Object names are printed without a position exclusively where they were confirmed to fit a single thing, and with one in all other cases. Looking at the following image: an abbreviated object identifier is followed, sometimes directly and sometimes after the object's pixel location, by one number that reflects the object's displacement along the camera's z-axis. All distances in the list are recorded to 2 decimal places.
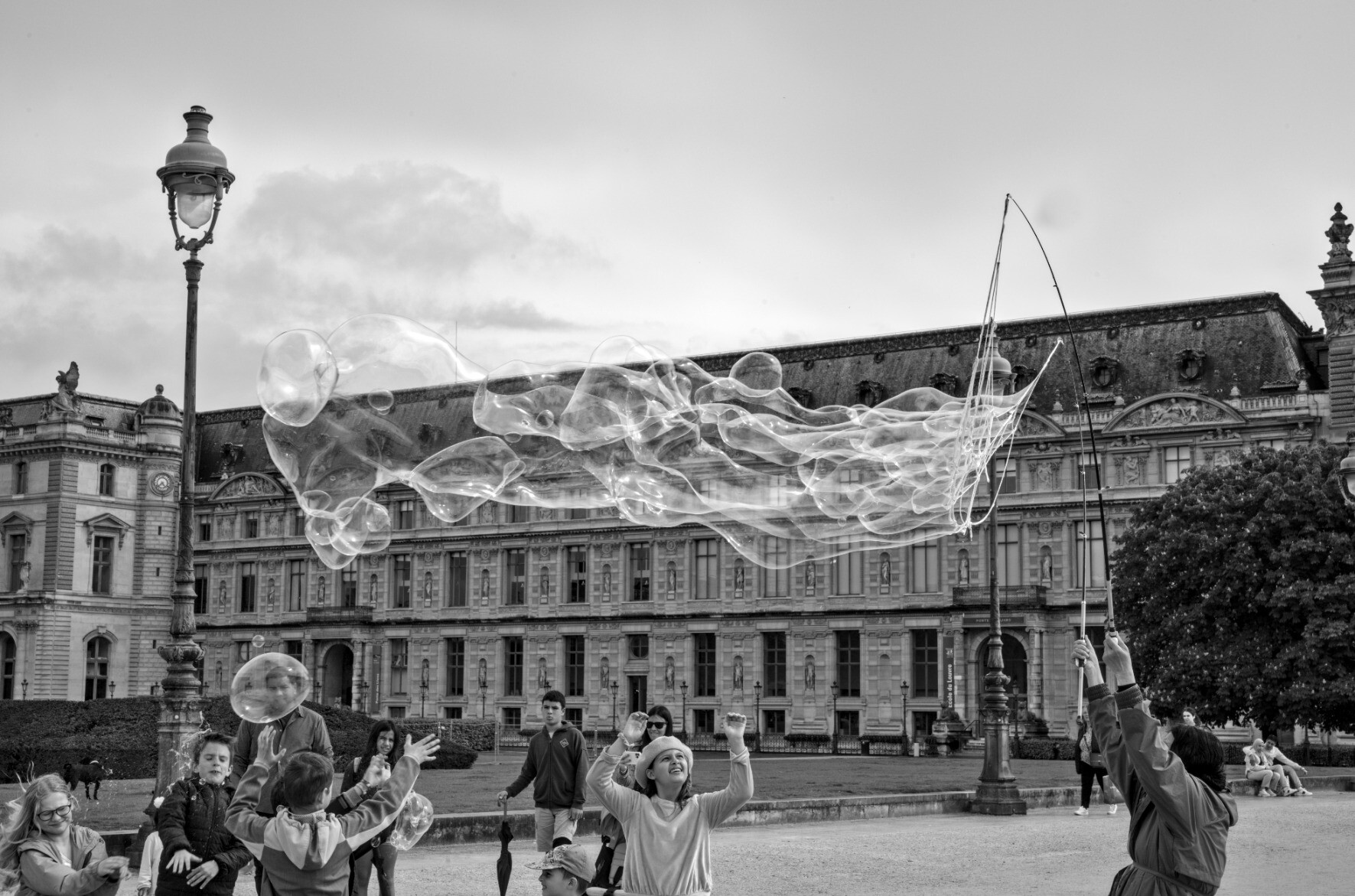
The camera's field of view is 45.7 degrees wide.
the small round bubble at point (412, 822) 10.88
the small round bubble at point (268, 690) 10.78
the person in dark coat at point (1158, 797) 7.45
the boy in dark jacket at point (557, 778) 13.85
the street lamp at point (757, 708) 69.69
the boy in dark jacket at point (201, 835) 9.28
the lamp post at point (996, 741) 27.25
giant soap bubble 16.66
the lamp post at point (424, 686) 78.69
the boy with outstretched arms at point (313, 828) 7.77
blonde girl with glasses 8.38
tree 41.72
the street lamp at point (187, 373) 19.14
